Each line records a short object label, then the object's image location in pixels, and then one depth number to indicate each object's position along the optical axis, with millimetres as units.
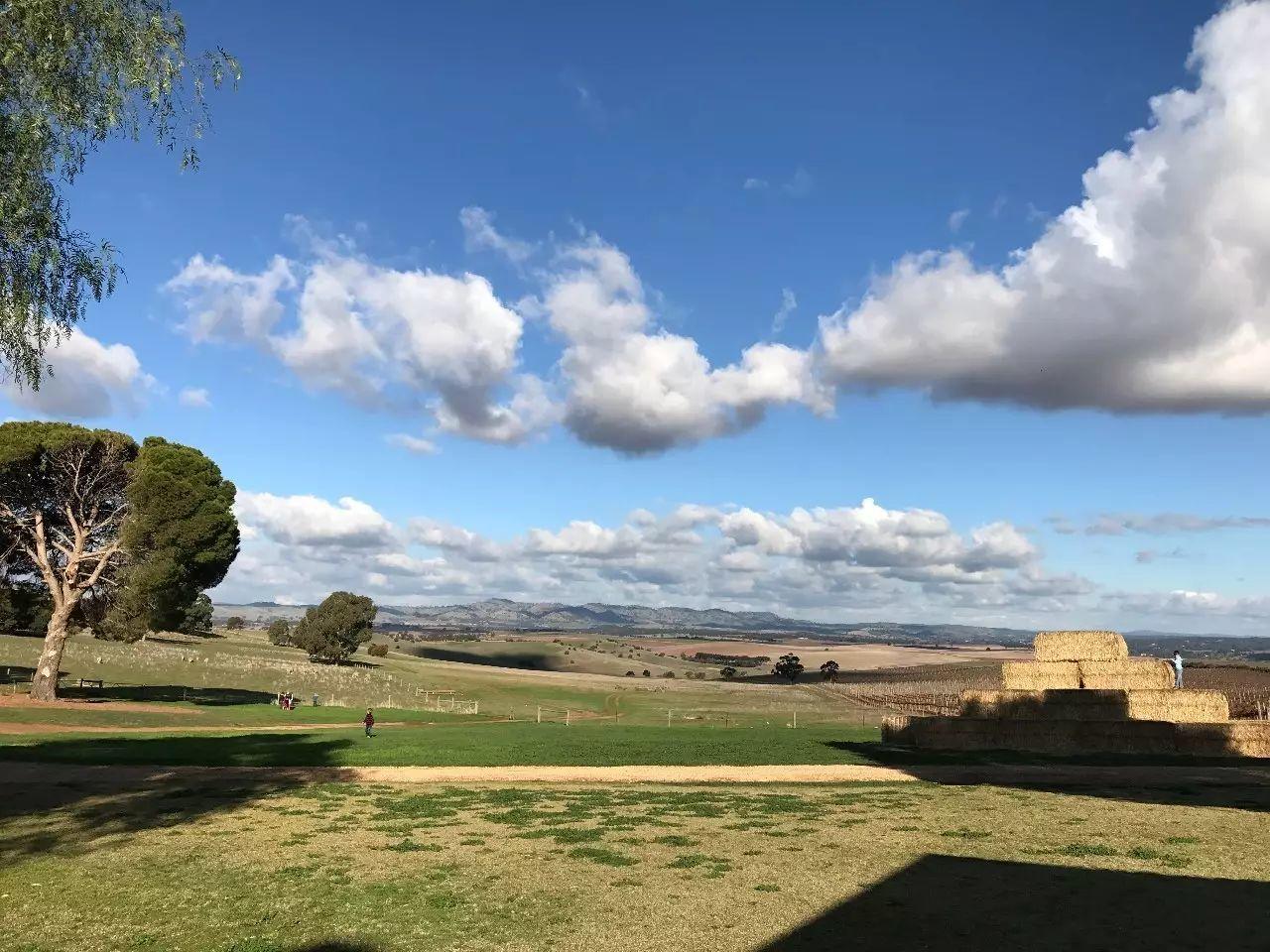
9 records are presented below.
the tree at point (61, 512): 45812
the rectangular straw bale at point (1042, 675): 33844
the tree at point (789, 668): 122688
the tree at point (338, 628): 96375
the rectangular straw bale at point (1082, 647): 34031
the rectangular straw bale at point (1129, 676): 33125
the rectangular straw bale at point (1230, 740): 30734
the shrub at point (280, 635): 123875
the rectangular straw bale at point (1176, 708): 32094
